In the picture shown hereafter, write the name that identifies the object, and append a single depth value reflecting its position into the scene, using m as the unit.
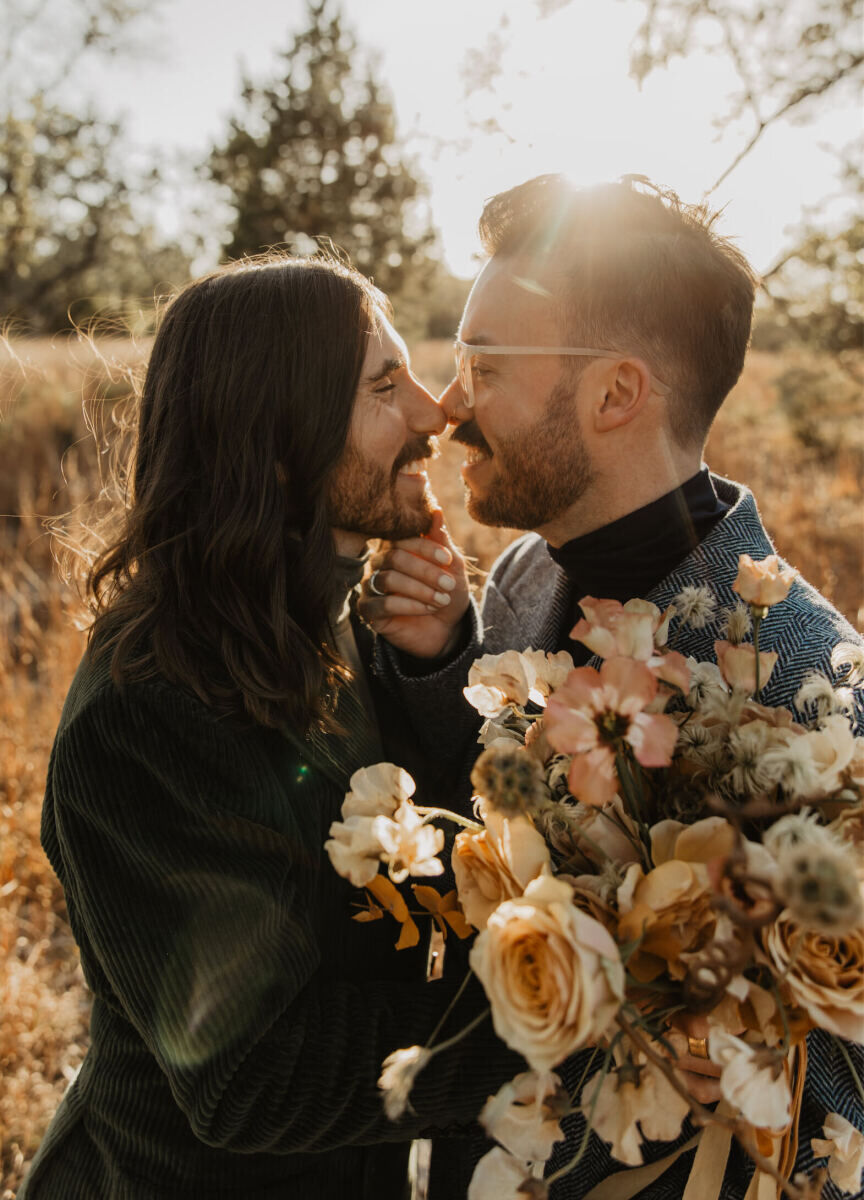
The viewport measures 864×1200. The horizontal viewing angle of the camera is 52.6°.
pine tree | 12.64
